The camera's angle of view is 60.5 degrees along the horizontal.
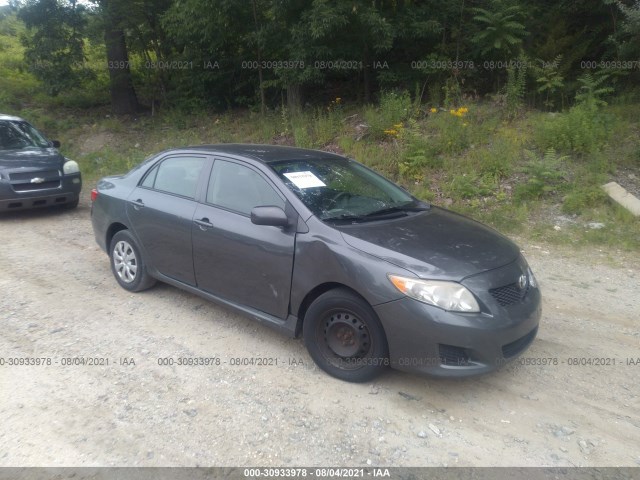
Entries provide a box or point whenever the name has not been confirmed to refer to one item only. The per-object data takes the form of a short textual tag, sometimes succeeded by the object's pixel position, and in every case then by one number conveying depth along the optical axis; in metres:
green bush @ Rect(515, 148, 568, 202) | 8.47
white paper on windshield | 4.59
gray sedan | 3.65
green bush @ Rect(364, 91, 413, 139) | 10.91
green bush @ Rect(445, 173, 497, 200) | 8.74
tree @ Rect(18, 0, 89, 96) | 14.42
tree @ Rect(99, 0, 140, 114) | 14.02
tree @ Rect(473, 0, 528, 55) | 10.68
